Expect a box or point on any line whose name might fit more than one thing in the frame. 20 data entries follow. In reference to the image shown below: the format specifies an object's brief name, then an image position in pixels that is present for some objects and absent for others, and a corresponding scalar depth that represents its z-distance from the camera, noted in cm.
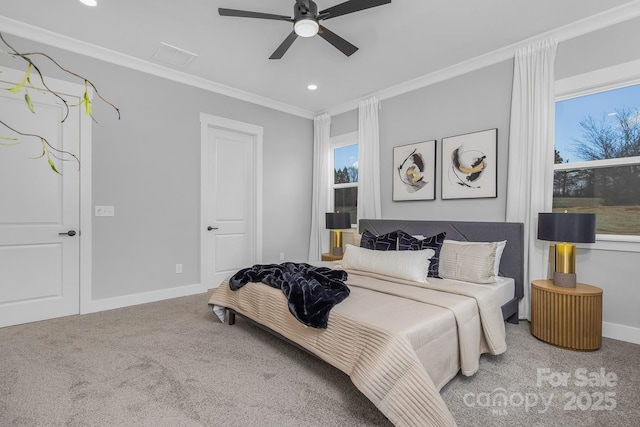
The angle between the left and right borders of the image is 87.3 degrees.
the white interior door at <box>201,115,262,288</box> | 446
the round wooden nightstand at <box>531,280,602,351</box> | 266
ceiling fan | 242
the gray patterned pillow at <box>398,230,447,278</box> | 319
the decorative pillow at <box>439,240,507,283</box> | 299
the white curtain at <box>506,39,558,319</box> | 321
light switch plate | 358
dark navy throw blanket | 222
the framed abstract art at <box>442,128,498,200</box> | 361
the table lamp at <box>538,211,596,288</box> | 268
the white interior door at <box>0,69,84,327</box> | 315
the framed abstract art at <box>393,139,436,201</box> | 413
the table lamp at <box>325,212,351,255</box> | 466
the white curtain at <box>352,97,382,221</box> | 467
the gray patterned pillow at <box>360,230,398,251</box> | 349
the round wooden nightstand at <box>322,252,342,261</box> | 459
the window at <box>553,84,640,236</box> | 291
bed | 175
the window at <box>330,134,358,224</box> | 514
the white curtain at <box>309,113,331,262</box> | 539
